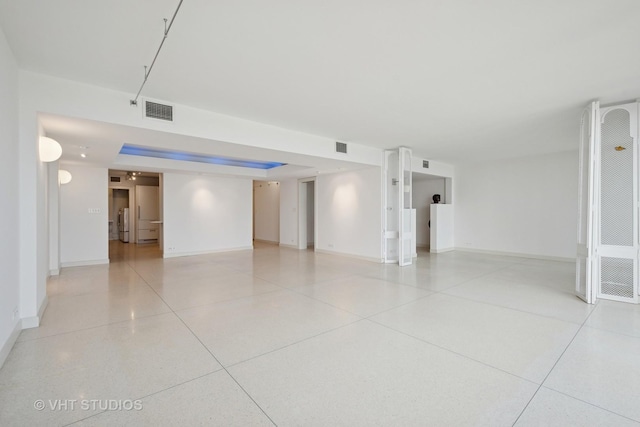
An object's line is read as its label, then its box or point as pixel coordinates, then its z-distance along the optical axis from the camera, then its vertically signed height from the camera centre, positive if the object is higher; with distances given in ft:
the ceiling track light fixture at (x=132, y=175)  36.79 +4.56
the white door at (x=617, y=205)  14.02 +0.17
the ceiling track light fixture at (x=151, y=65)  7.65 +5.21
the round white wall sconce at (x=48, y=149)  11.97 +2.58
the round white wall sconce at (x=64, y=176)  22.21 +2.63
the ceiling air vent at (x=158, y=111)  13.50 +4.82
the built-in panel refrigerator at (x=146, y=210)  39.99 -0.15
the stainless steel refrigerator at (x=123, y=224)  41.60 -2.30
